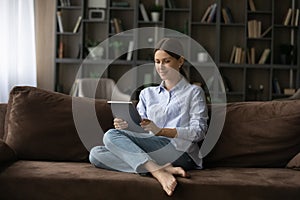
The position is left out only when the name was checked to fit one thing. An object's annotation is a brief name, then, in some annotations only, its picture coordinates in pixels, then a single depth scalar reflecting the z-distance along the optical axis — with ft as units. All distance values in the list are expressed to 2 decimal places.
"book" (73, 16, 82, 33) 20.63
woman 7.74
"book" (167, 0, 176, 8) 20.68
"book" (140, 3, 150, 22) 20.54
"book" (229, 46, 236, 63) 20.88
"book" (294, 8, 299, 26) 20.72
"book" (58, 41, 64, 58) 20.63
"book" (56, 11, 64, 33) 20.42
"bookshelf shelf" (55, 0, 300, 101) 20.63
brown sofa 7.57
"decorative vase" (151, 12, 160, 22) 20.49
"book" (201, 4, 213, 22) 20.72
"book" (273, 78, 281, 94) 20.98
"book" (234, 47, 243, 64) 20.75
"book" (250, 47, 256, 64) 20.83
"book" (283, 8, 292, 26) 20.72
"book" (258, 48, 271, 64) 20.81
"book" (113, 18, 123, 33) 20.63
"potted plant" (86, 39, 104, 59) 20.68
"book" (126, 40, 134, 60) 20.67
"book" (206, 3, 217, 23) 20.56
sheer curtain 19.08
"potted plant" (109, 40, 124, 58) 20.81
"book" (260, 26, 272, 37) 20.85
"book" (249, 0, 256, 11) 20.88
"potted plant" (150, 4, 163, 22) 20.51
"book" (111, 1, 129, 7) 20.51
